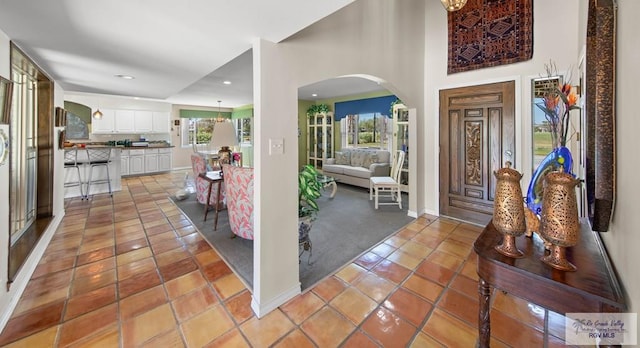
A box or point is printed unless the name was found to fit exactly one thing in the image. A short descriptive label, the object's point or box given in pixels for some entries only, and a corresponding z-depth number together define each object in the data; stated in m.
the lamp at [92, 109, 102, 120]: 6.43
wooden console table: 0.85
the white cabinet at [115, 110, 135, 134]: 6.91
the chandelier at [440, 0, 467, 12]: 1.72
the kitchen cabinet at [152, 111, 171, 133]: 7.53
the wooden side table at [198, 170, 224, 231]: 3.50
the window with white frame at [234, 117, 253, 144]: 9.76
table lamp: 3.82
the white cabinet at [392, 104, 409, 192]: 5.30
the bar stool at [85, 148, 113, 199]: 4.97
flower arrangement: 1.29
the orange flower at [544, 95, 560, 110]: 1.30
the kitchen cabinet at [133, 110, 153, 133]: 7.19
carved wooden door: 3.28
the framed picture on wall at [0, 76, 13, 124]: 1.78
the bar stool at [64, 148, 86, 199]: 4.82
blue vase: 1.22
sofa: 5.64
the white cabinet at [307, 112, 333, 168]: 7.74
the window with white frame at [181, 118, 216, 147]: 8.89
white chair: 4.42
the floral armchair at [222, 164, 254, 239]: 2.71
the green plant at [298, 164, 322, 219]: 2.44
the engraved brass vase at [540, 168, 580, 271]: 0.93
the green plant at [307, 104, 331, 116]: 7.70
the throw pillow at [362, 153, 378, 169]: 6.09
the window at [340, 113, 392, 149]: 6.47
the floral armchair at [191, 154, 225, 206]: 3.96
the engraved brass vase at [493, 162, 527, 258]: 1.04
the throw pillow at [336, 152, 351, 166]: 6.70
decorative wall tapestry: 3.03
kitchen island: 4.93
